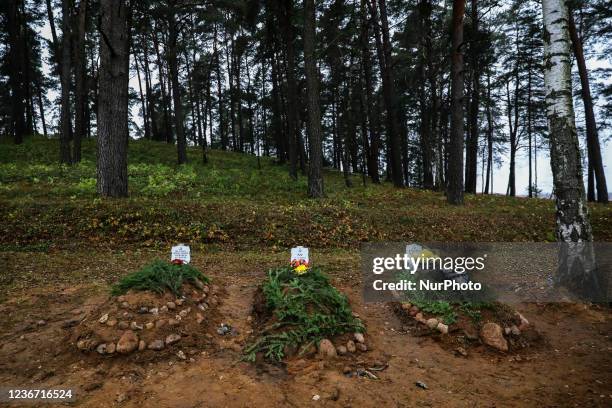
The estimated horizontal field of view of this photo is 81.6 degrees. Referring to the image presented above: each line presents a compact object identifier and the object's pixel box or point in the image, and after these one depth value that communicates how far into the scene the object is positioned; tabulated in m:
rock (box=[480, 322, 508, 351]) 3.90
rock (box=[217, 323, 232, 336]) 4.06
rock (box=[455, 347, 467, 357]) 3.81
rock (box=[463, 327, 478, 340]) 4.02
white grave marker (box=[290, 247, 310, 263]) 4.89
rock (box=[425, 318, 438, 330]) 4.23
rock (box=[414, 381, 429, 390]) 3.21
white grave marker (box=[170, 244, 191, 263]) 4.87
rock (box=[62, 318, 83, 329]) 4.08
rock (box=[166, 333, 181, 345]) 3.65
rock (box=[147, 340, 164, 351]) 3.55
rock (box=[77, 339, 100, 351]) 3.52
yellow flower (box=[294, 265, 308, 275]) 4.80
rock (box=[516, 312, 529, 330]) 4.22
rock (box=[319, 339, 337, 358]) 3.62
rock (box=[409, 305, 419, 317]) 4.56
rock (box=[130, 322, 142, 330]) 3.67
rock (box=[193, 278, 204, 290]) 4.75
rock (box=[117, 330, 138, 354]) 3.46
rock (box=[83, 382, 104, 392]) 3.04
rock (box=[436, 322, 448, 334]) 4.12
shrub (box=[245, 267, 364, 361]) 3.70
